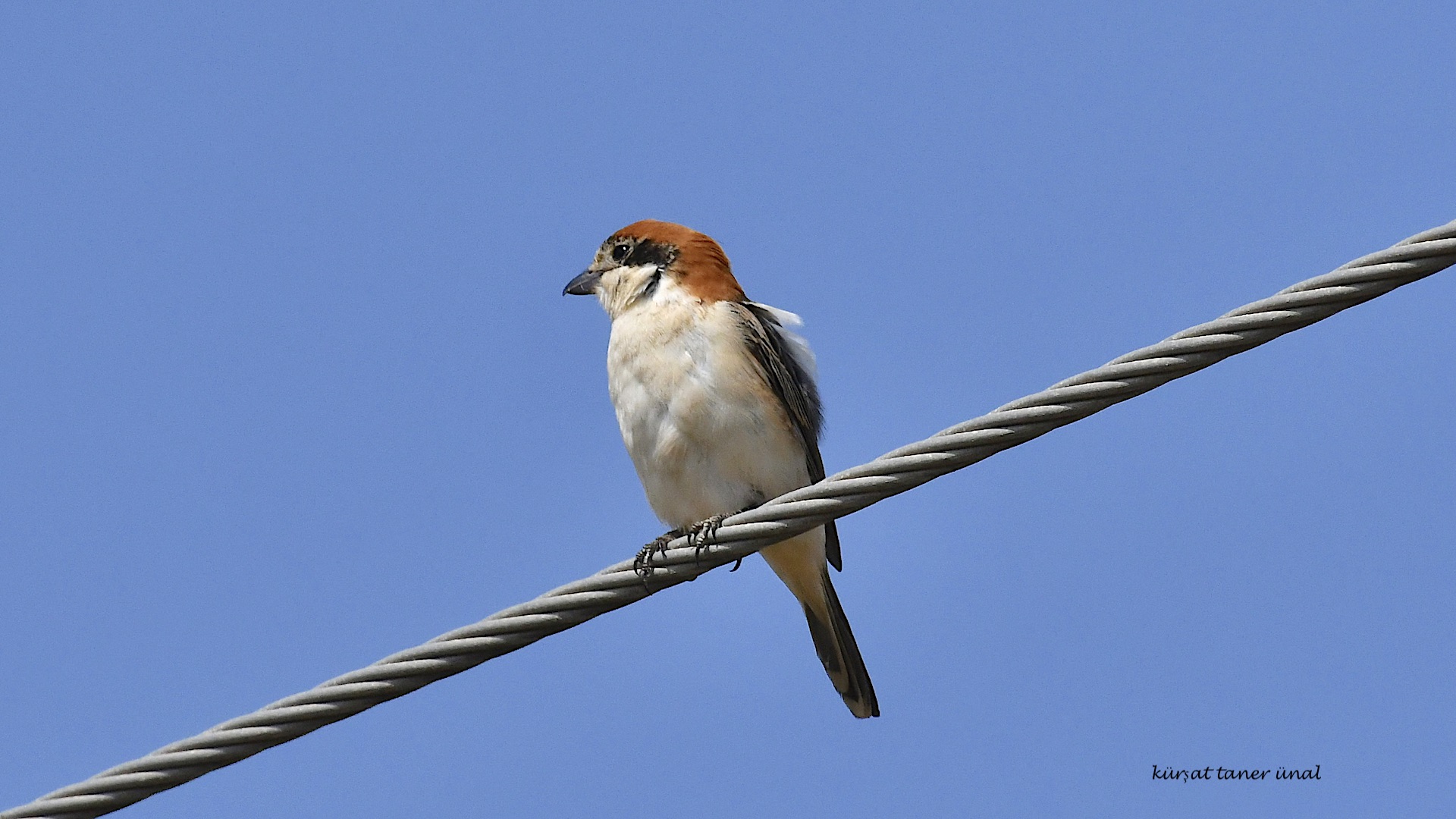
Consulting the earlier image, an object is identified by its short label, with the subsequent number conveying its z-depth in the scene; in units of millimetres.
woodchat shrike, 13320
